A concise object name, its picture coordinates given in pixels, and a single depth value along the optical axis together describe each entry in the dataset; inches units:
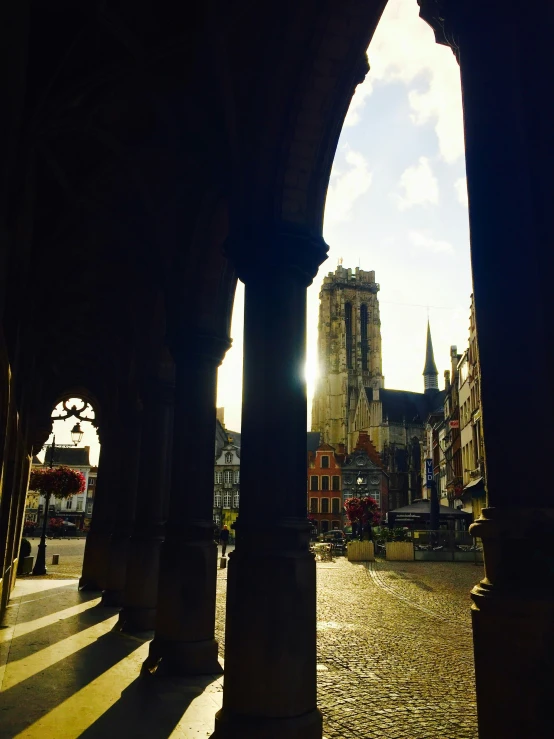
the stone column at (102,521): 583.8
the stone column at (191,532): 269.4
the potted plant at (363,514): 1230.9
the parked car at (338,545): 1316.8
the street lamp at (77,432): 723.4
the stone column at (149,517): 366.0
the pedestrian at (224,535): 1284.0
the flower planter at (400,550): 1056.8
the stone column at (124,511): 476.4
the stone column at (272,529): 172.1
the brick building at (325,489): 2610.7
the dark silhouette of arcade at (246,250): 106.9
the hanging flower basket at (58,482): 792.9
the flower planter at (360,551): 1077.8
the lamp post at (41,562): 748.0
